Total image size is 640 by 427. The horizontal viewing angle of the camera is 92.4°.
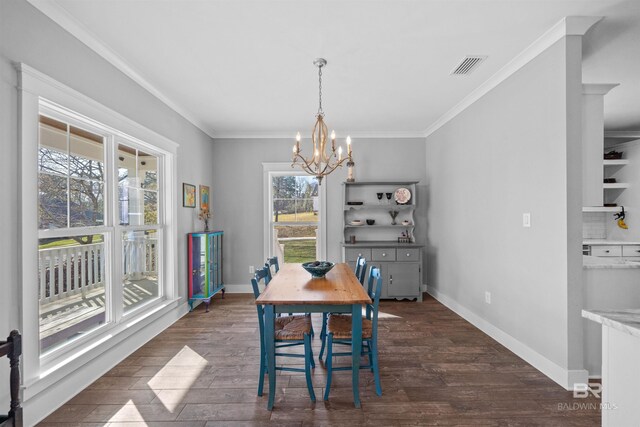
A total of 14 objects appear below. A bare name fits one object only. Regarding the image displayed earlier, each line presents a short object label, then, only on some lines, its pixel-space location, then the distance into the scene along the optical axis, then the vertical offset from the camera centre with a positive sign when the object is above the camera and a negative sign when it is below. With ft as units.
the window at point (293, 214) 17.02 -0.05
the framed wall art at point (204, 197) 15.22 +0.82
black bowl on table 9.17 -1.68
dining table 6.76 -2.10
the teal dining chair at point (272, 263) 9.16 -1.68
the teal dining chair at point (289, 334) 6.94 -2.94
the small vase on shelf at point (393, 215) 16.56 -0.13
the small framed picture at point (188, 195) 13.32 +0.82
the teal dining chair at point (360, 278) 9.36 -2.18
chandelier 8.73 +1.96
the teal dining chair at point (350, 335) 7.07 -2.98
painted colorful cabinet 13.60 -2.40
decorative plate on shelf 16.47 +0.89
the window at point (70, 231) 7.15 -0.41
